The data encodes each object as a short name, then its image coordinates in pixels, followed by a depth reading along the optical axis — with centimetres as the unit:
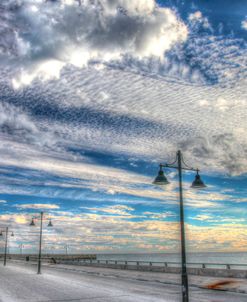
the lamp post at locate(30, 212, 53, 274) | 3818
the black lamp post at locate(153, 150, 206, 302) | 1131
